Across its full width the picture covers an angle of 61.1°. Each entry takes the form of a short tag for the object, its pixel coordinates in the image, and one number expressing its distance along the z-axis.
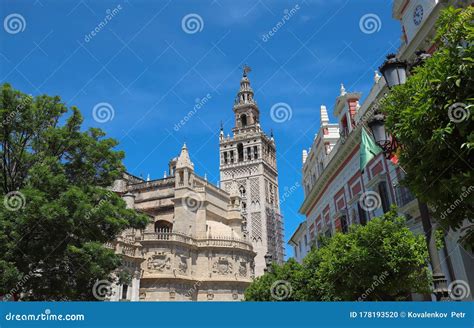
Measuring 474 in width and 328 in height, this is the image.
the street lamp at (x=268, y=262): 23.38
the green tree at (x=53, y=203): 13.26
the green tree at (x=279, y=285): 19.80
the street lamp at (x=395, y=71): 7.67
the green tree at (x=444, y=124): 5.89
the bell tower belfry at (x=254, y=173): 70.12
